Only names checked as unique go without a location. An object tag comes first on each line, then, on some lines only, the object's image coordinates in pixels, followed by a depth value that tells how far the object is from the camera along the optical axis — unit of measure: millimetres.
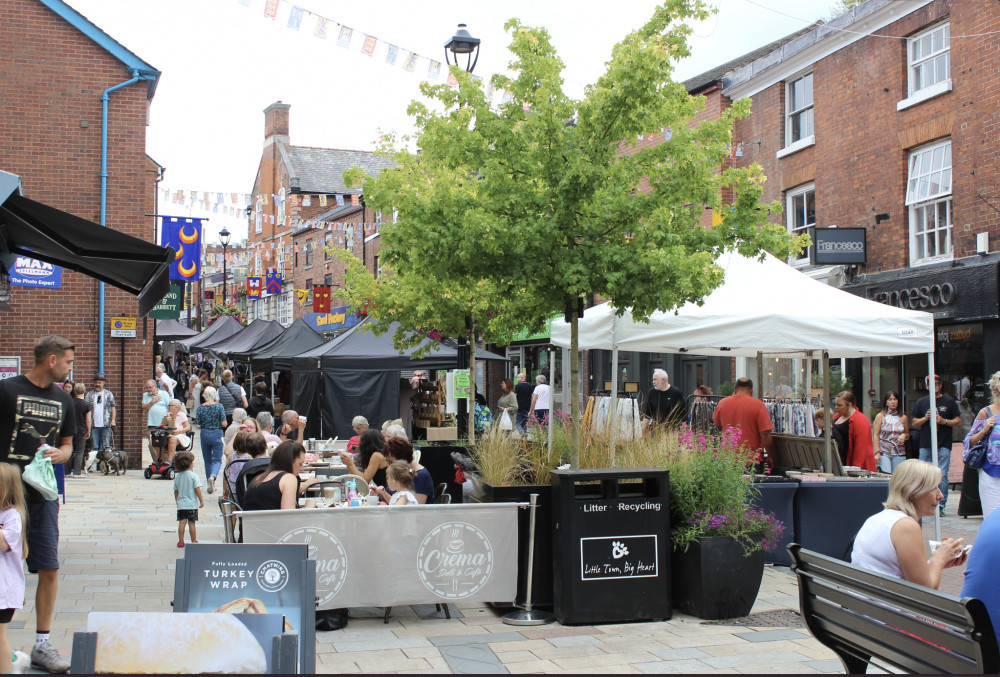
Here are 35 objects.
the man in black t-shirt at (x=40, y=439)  5559
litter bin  6715
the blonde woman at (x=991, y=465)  8242
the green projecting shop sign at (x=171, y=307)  19844
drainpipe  17547
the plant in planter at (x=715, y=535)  6887
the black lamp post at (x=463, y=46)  11727
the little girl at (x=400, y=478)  7426
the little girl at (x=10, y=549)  4906
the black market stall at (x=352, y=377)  17266
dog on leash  17203
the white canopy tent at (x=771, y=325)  9164
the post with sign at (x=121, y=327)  17766
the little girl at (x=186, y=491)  9477
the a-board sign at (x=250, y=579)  4312
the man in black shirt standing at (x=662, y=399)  13695
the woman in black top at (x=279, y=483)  6852
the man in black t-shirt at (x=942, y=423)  12773
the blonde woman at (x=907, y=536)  4297
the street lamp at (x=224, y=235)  38219
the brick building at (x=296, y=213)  42866
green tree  7742
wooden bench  3326
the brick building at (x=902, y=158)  15180
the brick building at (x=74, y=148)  17250
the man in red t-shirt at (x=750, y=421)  9984
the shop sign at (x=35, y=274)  16922
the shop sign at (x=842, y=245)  17734
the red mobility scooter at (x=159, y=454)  16734
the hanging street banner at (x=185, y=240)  19484
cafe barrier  6441
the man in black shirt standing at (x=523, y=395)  23516
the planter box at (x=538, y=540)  7059
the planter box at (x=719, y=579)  6871
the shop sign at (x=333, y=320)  28562
